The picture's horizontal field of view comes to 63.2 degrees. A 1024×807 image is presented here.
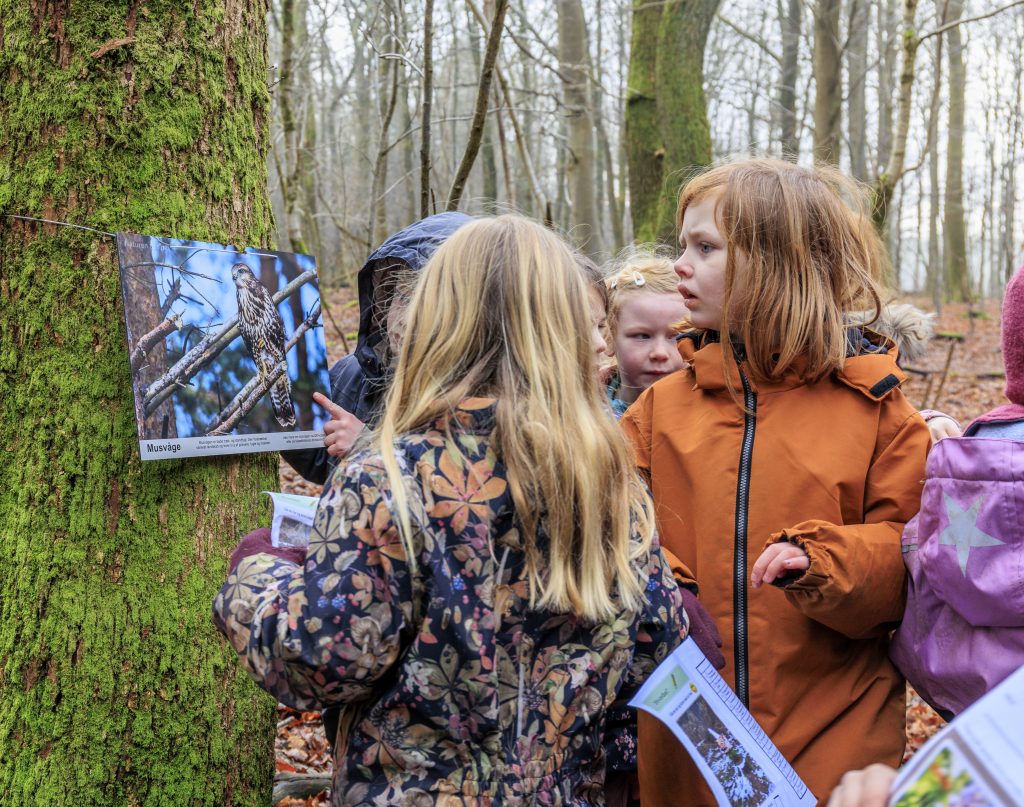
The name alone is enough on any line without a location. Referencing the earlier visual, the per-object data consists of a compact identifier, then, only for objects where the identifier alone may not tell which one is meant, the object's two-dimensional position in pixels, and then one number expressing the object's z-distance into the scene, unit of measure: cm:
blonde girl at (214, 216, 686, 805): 133
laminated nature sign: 177
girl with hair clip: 278
